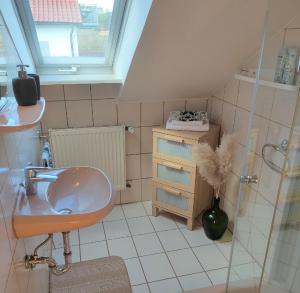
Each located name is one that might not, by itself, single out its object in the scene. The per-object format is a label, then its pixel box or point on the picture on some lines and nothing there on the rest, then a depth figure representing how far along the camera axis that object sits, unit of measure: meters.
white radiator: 2.26
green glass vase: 2.15
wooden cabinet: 2.16
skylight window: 1.85
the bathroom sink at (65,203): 0.98
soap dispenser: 1.02
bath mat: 1.74
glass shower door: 1.47
